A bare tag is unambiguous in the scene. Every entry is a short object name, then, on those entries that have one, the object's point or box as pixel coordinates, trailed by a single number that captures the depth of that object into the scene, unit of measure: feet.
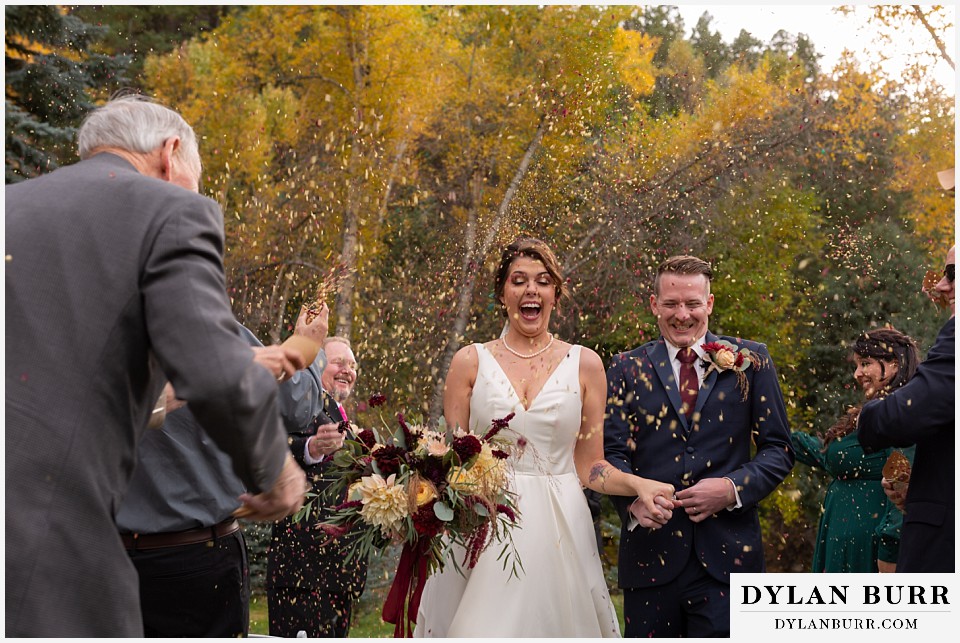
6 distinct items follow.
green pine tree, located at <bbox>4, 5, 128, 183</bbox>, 37.14
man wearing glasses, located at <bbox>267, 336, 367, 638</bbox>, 19.93
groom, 14.21
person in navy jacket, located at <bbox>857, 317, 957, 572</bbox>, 12.16
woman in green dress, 19.16
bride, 14.66
